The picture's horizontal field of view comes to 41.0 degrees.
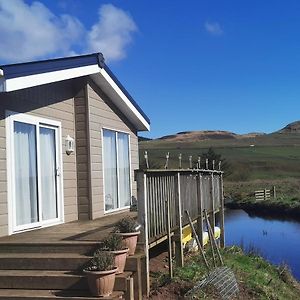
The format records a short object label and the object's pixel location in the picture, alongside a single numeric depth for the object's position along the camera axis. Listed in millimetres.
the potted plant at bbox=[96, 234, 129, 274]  4535
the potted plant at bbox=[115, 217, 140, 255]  4824
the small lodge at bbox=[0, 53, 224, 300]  4778
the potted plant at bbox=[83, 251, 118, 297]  4212
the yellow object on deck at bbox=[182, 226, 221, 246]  8210
